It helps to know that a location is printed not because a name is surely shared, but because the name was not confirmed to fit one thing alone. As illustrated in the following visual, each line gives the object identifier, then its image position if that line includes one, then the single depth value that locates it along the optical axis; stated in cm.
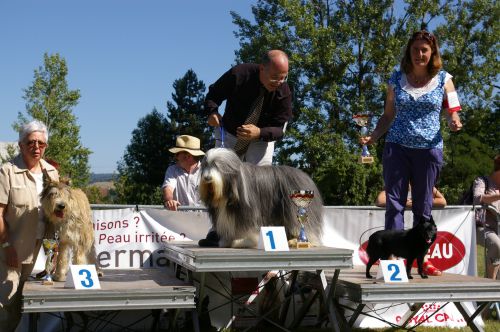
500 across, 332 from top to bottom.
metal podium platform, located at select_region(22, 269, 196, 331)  376
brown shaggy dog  438
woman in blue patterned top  459
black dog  423
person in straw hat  622
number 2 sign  420
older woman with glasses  456
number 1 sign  415
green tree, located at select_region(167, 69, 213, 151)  4278
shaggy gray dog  435
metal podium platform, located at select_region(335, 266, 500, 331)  406
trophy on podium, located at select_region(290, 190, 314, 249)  441
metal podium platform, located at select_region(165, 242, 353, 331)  396
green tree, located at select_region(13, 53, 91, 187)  2377
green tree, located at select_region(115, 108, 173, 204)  4378
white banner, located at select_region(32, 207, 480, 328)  583
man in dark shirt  496
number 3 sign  393
